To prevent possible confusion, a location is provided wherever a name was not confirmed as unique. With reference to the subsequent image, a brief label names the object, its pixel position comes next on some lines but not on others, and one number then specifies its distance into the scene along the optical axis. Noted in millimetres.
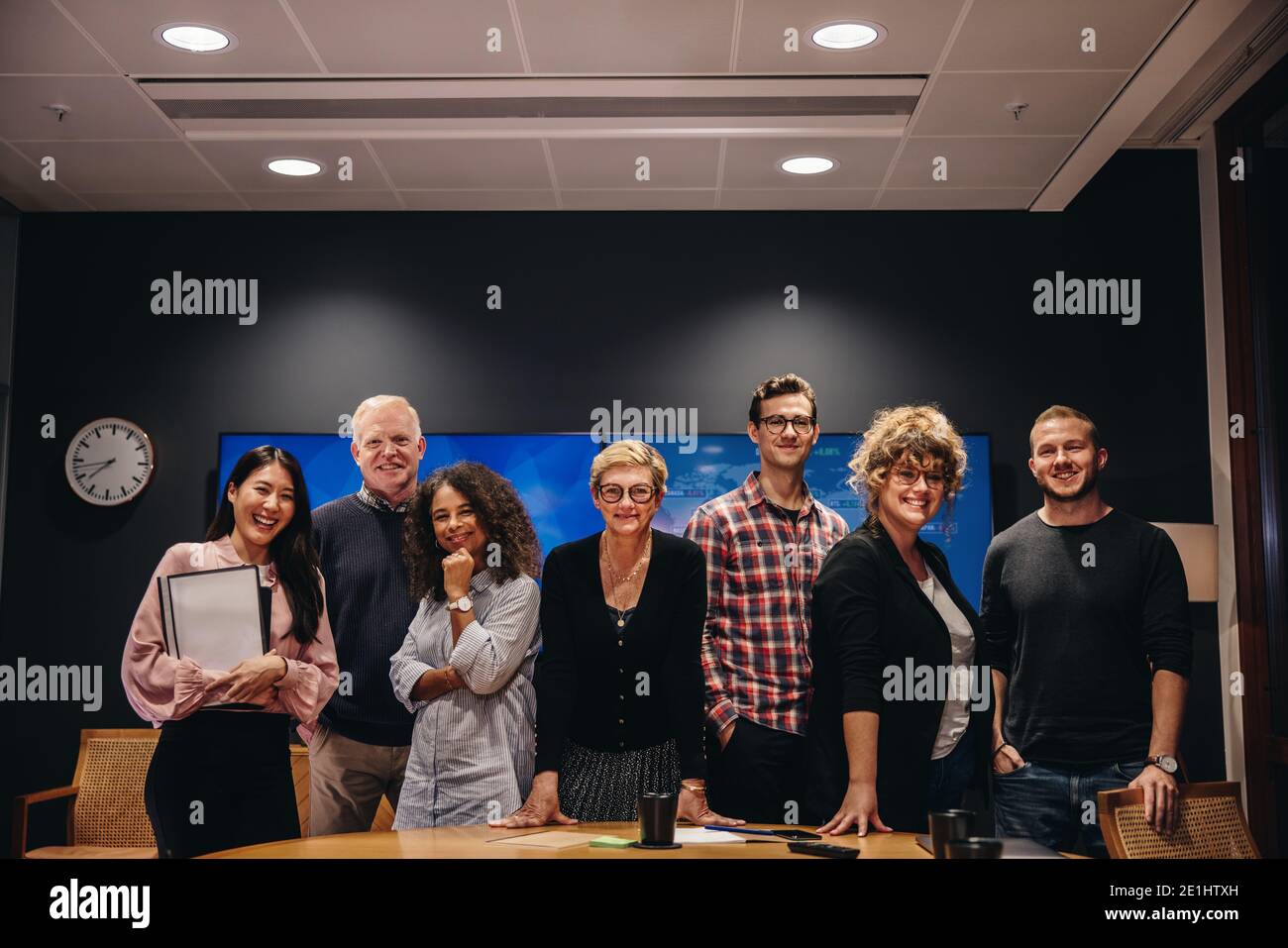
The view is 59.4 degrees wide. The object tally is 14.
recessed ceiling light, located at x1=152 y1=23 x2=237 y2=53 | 3535
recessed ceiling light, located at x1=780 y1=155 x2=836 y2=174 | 4473
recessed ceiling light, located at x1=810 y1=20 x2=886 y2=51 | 3549
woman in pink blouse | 2764
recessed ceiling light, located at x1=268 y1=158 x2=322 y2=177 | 4508
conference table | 1979
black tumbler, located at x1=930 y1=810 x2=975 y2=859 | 1840
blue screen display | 4777
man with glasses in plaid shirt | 2988
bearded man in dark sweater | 2934
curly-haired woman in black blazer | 2520
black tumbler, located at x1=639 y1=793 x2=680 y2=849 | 2055
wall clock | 4977
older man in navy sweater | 3432
